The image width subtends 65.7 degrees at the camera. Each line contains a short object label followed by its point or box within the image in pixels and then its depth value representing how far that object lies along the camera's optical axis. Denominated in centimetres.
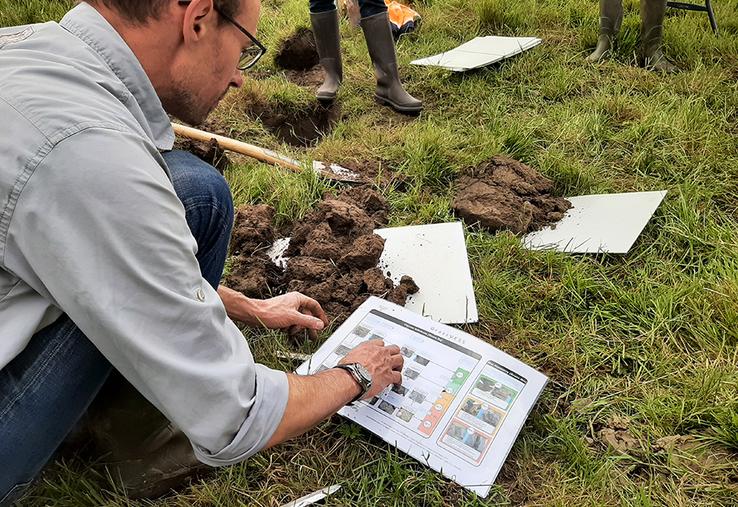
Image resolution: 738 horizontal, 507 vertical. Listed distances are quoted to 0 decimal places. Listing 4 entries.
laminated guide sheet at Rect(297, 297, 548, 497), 156
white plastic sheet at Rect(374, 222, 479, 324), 204
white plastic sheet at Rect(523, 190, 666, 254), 226
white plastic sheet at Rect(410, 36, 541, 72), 357
